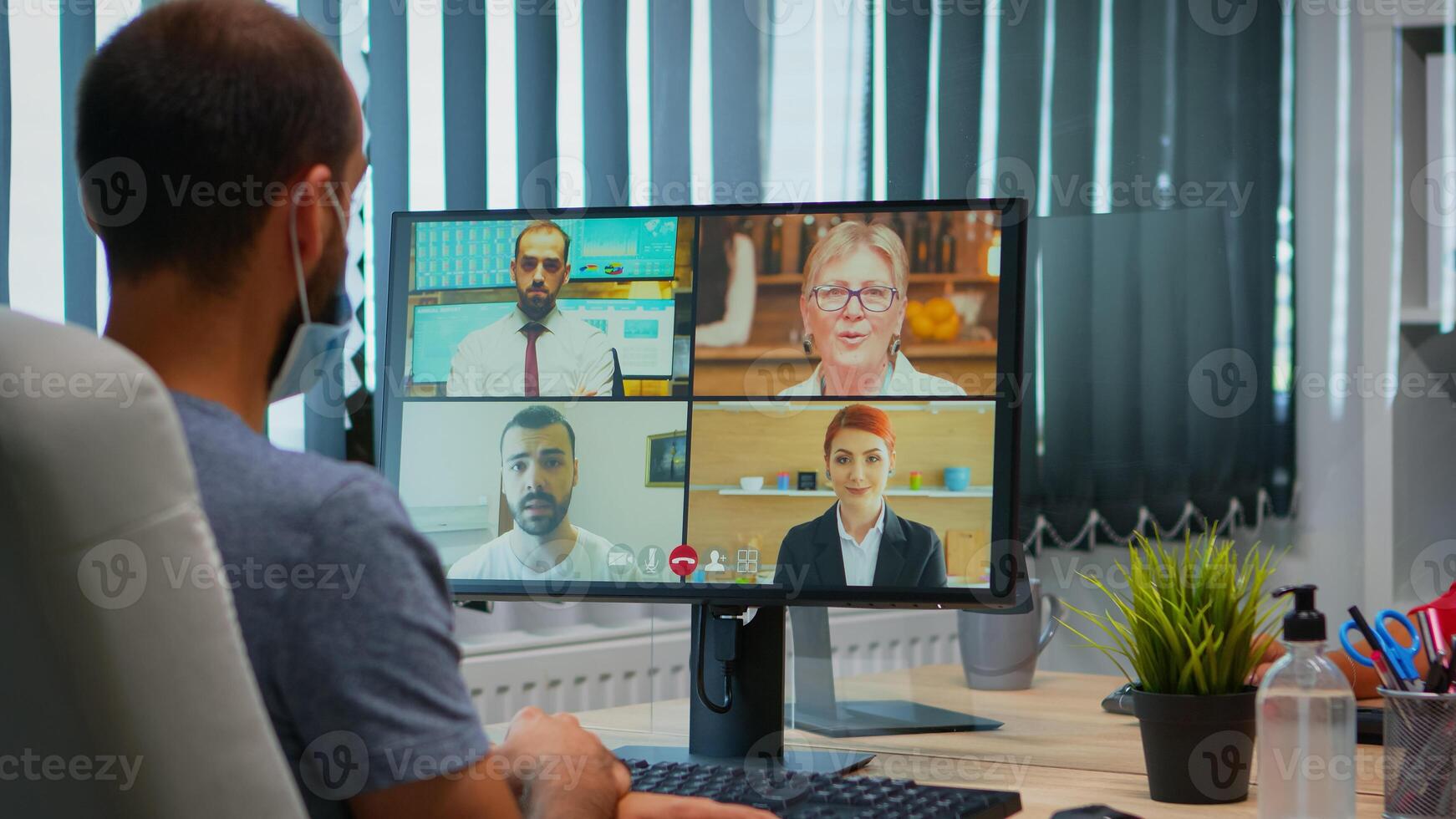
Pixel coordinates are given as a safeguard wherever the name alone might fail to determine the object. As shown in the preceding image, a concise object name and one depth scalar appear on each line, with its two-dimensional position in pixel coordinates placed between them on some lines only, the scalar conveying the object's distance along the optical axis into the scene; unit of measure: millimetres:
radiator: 2939
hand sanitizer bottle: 2055
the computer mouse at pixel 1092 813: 2058
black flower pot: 2139
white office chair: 1694
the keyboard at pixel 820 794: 2031
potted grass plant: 2140
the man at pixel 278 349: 1771
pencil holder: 2060
